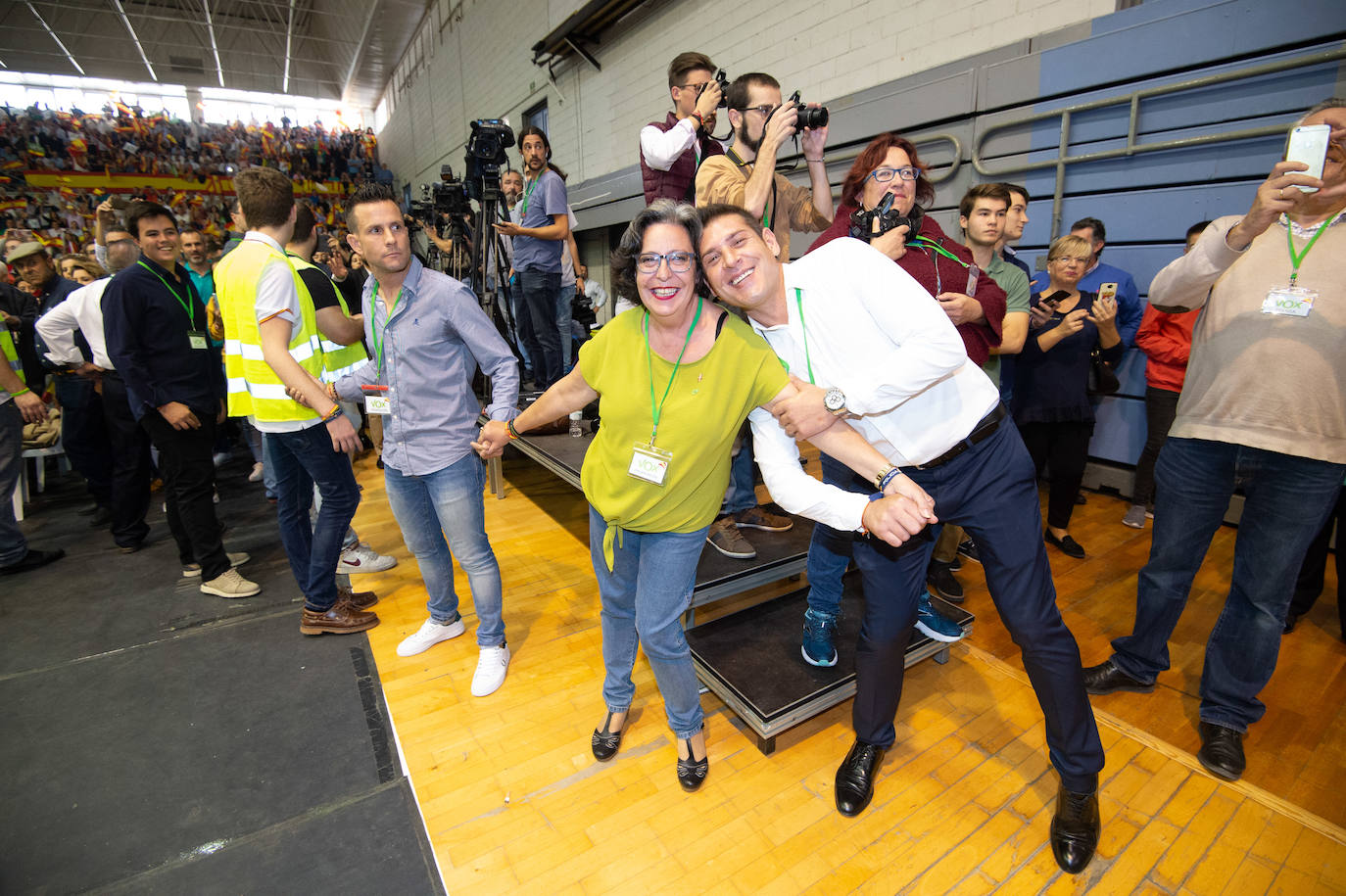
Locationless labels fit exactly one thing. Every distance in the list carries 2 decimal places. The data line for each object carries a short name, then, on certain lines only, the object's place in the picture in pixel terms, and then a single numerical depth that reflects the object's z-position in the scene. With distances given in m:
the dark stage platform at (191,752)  1.56
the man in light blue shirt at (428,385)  1.96
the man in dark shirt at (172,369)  2.74
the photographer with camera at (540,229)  3.76
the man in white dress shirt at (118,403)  3.46
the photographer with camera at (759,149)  1.92
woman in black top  2.99
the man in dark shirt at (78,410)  3.82
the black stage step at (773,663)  1.84
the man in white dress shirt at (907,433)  1.33
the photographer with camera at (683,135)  2.19
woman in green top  1.40
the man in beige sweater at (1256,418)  1.51
